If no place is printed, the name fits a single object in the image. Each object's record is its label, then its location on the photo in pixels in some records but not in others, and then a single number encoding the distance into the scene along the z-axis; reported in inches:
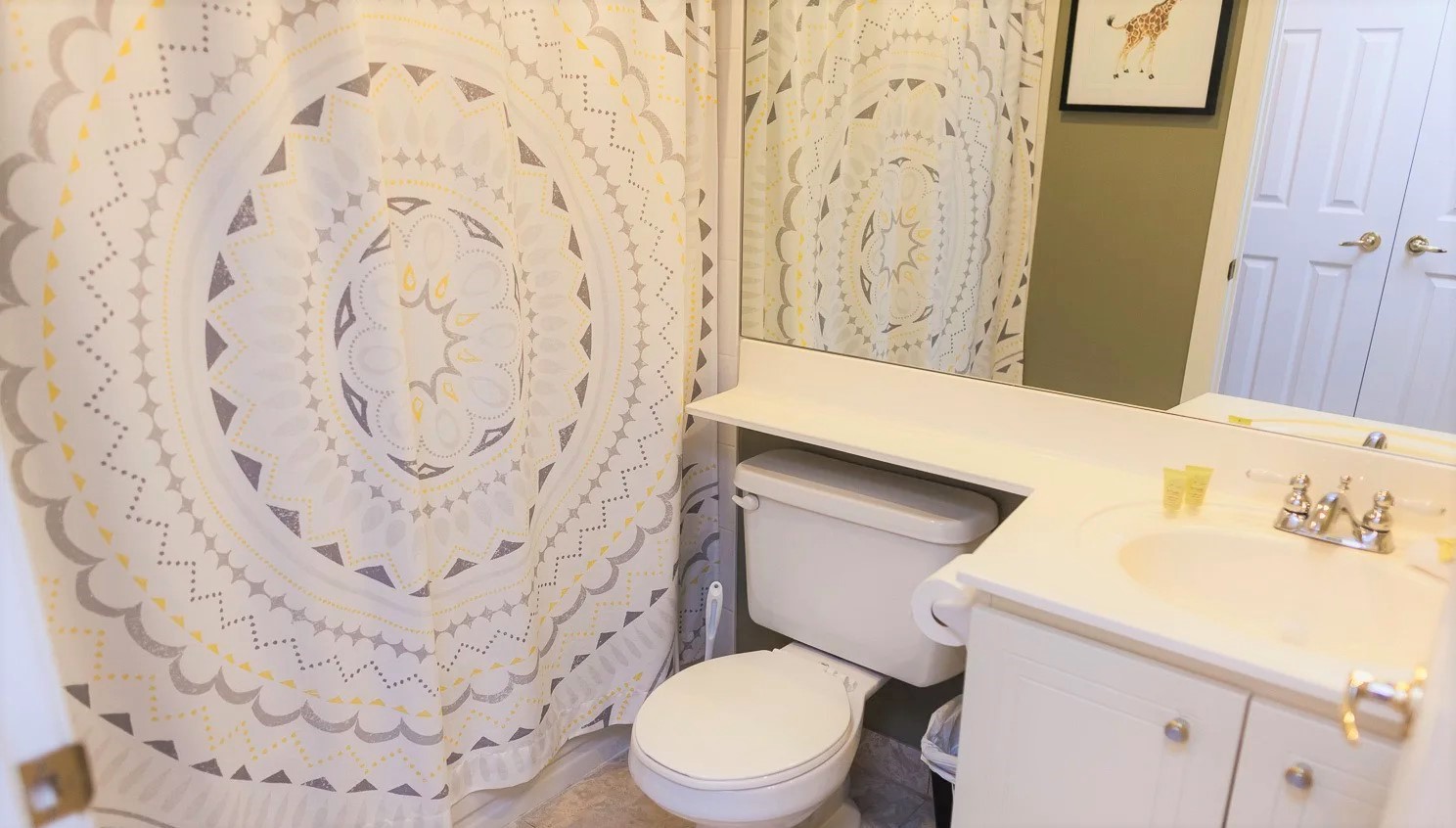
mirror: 49.8
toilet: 56.9
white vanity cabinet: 39.6
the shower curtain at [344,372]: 44.4
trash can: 60.7
